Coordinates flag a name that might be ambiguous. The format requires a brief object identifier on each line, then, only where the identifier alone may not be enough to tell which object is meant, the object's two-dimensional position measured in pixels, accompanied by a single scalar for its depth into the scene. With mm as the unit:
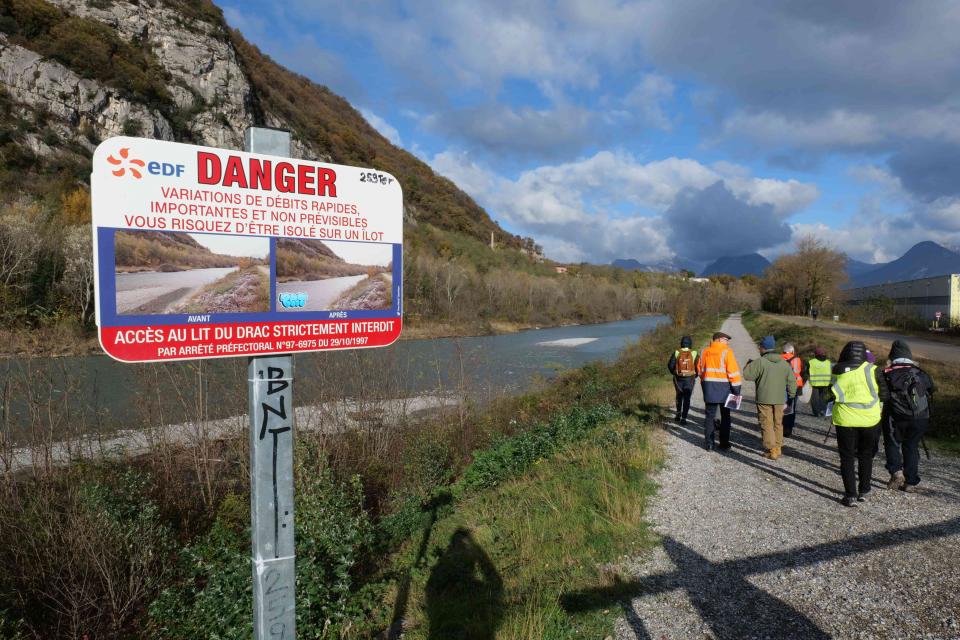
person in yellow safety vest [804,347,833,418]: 7402
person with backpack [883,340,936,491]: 5422
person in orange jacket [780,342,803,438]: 7871
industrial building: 35969
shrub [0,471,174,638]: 4500
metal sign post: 1748
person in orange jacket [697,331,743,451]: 7258
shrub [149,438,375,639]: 3266
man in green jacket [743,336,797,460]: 6742
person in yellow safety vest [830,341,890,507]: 5062
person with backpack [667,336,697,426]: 8875
